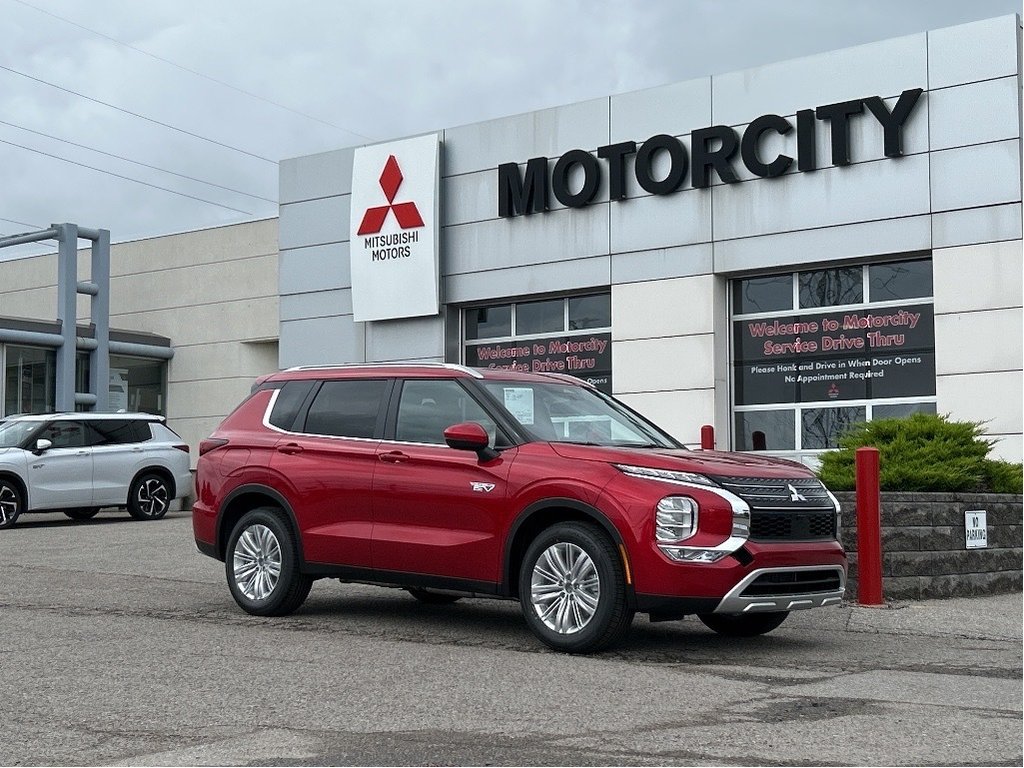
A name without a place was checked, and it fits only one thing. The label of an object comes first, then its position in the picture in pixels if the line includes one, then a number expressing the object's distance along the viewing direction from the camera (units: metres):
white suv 21.67
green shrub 12.45
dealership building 17.22
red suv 8.51
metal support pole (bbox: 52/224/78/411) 30.20
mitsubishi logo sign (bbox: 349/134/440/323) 22.20
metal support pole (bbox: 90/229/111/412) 31.11
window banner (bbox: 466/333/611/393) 20.88
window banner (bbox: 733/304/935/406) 17.86
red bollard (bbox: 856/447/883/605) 11.20
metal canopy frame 30.20
